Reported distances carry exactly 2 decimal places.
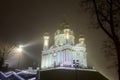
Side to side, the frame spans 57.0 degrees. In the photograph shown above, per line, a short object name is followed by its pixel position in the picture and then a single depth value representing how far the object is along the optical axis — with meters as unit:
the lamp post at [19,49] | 26.69
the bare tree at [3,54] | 22.23
